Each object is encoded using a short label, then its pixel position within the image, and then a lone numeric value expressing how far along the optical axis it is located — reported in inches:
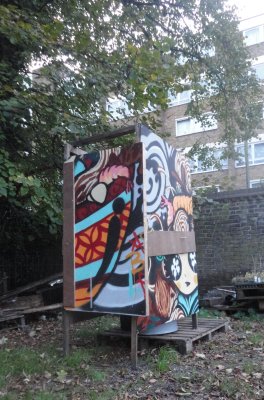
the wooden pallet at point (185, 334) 221.0
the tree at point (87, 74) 303.3
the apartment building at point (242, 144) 1129.4
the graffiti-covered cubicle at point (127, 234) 203.2
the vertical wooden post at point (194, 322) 253.8
